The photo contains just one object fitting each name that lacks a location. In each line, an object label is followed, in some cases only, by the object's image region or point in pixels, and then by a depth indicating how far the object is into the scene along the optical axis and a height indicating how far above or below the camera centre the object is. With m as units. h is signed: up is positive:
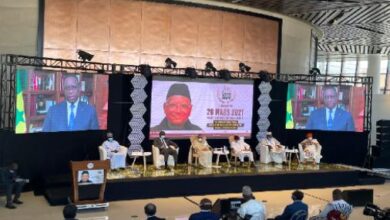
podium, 9.46 -1.65
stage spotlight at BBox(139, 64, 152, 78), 12.71 +0.69
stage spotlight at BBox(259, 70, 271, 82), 14.31 +0.74
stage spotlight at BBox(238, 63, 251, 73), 14.81 +0.99
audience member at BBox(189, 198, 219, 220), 5.75 -1.30
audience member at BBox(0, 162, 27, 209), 9.38 -1.64
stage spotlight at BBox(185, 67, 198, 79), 13.41 +0.72
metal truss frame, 10.77 +0.65
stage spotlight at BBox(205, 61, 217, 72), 13.89 +0.92
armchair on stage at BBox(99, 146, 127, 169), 11.49 -1.39
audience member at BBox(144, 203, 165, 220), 5.78 -1.28
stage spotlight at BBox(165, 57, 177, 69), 13.57 +0.94
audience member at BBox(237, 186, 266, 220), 6.53 -1.40
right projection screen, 15.09 -0.07
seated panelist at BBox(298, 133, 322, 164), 13.89 -1.26
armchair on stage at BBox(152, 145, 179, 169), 12.23 -1.44
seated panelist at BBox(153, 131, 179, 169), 12.36 -1.16
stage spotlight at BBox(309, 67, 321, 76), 16.77 +1.10
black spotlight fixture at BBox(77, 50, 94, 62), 11.98 +0.93
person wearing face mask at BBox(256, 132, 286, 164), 13.70 -1.29
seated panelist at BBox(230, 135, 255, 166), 13.22 -1.24
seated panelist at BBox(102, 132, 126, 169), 11.64 -1.30
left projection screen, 10.67 -0.16
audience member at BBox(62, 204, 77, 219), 4.95 -1.15
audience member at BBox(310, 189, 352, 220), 6.95 -1.39
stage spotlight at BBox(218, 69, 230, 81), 13.89 +0.73
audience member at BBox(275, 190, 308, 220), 6.67 -1.42
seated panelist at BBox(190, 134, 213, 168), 12.70 -1.27
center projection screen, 13.44 -0.20
